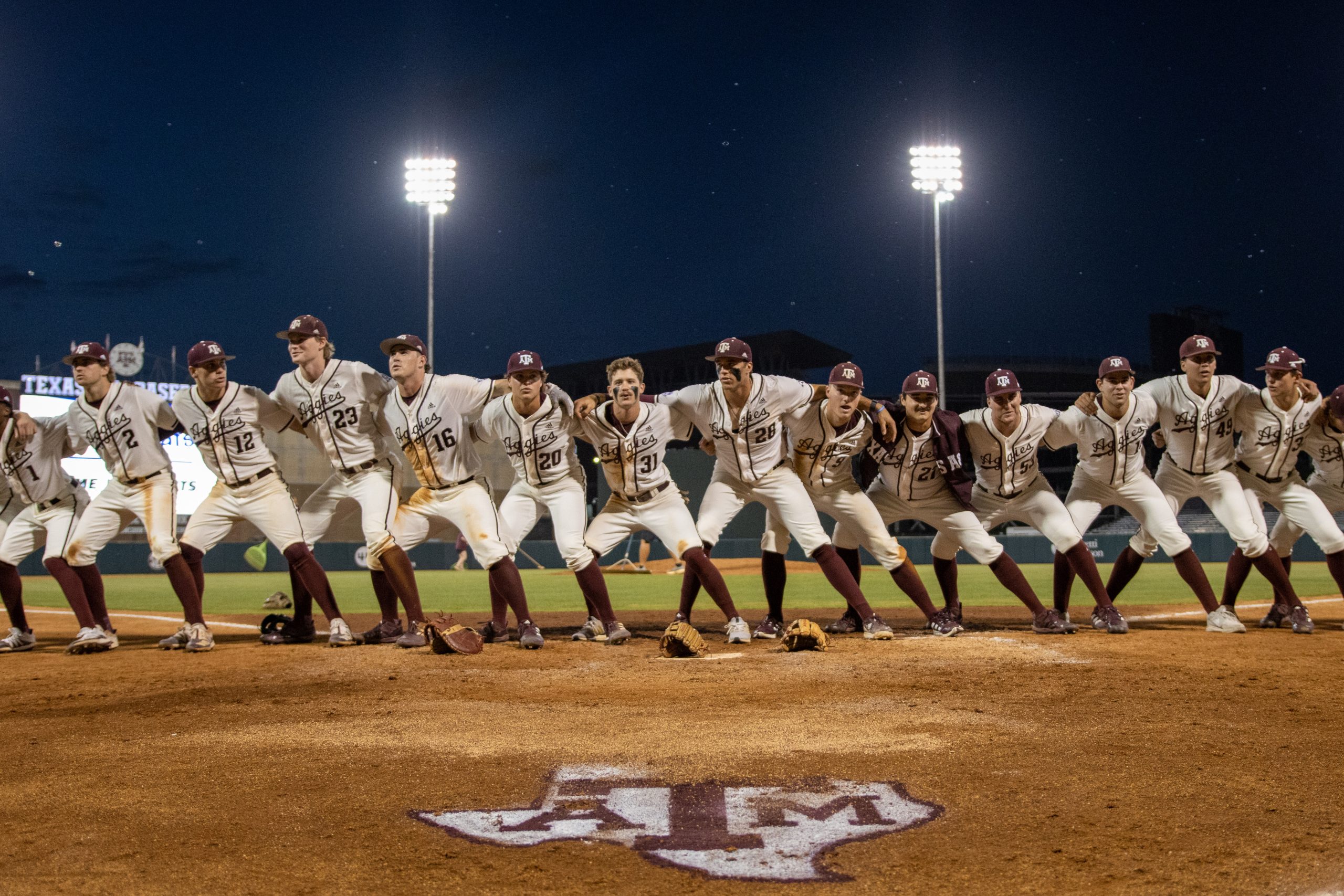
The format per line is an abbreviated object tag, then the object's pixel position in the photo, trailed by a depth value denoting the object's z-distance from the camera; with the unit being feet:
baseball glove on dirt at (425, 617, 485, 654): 21.68
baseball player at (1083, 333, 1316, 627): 24.38
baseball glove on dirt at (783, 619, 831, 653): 21.47
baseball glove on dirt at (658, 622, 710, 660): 21.35
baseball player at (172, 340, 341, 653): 23.61
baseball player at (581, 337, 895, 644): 23.38
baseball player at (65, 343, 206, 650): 23.71
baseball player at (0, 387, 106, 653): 24.07
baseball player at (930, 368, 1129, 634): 24.27
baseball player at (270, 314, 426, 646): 23.25
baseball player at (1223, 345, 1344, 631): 24.20
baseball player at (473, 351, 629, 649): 23.15
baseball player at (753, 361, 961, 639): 23.56
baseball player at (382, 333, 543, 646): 22.97
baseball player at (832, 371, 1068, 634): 24.09
